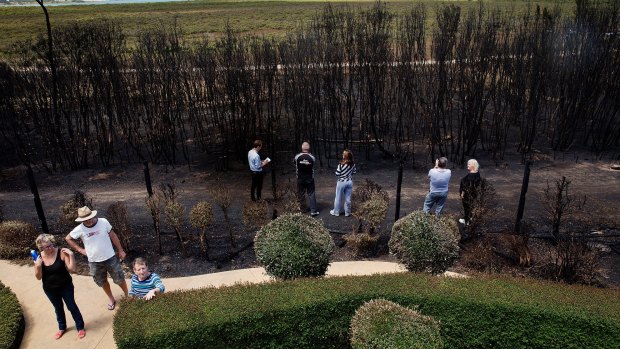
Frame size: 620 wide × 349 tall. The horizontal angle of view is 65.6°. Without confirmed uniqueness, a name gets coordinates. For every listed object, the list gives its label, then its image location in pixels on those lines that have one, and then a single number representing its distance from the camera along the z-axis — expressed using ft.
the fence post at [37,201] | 30.17
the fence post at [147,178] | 31.06
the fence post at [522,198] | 29.19
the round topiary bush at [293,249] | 21.85
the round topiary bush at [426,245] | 22.25
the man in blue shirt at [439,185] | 29.01
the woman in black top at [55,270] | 19.26
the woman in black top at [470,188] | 28.63
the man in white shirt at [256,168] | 33.35
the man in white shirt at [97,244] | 20.85
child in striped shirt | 19.48
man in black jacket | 31.55
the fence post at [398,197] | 30.30
